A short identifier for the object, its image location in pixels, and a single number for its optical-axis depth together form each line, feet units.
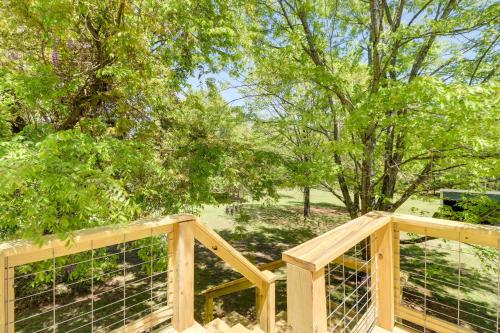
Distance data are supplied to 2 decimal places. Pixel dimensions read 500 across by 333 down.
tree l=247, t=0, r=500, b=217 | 12.79
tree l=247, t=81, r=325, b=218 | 18.90
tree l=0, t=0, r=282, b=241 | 11.10
